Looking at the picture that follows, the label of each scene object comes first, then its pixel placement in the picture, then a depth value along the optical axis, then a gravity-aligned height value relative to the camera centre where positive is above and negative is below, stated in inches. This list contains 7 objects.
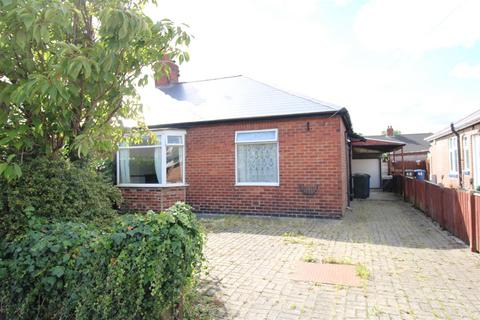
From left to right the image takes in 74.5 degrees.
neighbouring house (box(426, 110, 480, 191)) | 511.2 +31.4
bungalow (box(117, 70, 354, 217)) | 350.0 +16.9
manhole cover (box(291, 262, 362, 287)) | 166.9 -57.9
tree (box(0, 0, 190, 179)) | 103.7 +41.3
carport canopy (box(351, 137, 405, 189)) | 887.1 +16.1
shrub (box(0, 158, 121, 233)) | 131.3 -8.8
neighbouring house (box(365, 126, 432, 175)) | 1007.0 +63.7
